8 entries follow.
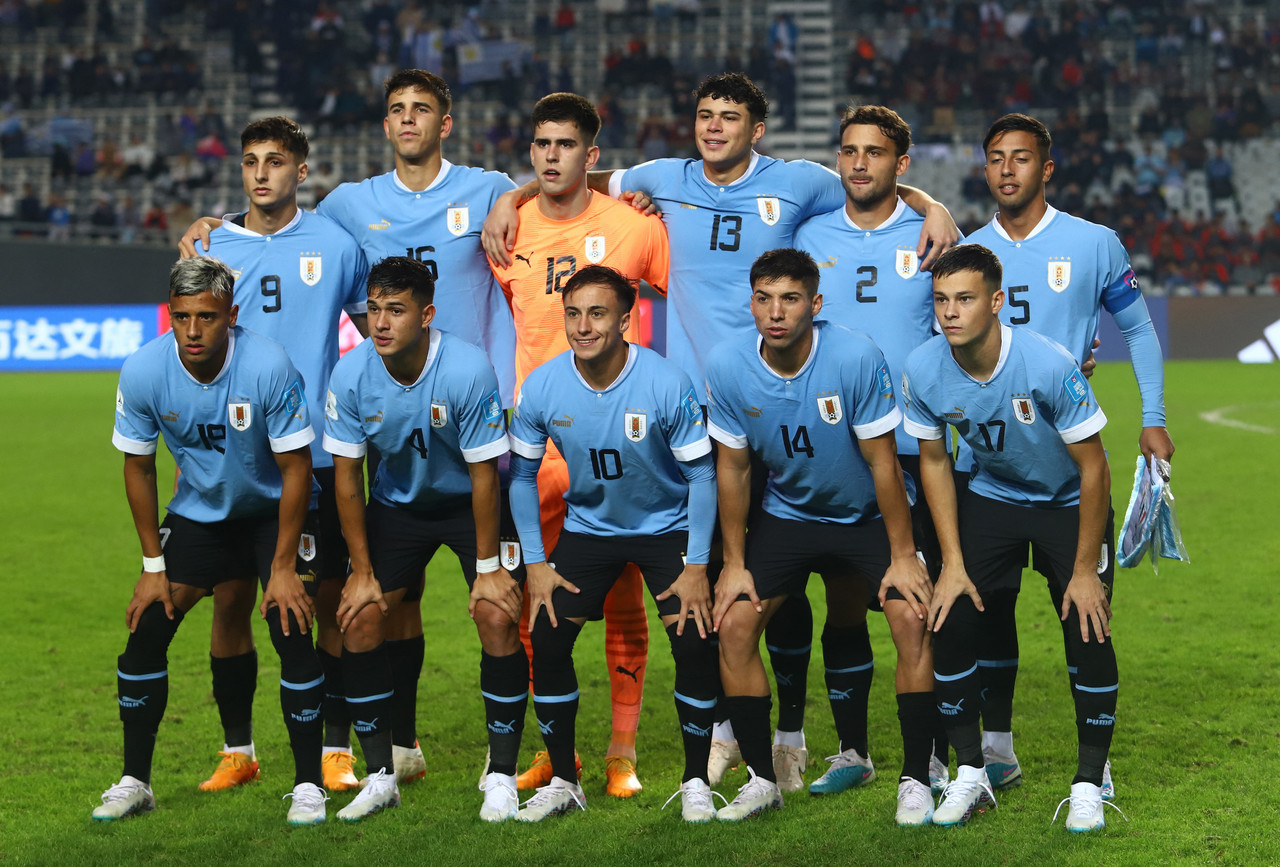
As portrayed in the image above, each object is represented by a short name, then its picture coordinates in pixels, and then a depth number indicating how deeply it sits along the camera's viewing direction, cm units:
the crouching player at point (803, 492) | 877
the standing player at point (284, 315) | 982
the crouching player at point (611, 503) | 897
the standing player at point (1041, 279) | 939
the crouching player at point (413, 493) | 901
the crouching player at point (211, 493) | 892
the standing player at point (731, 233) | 1005
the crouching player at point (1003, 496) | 848
